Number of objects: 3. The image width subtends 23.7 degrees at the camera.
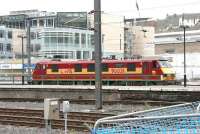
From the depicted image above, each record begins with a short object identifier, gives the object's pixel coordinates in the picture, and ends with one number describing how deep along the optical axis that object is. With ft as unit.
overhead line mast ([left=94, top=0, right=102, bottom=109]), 73.56
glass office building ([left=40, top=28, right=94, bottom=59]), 281.13
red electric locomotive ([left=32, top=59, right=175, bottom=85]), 139.33
